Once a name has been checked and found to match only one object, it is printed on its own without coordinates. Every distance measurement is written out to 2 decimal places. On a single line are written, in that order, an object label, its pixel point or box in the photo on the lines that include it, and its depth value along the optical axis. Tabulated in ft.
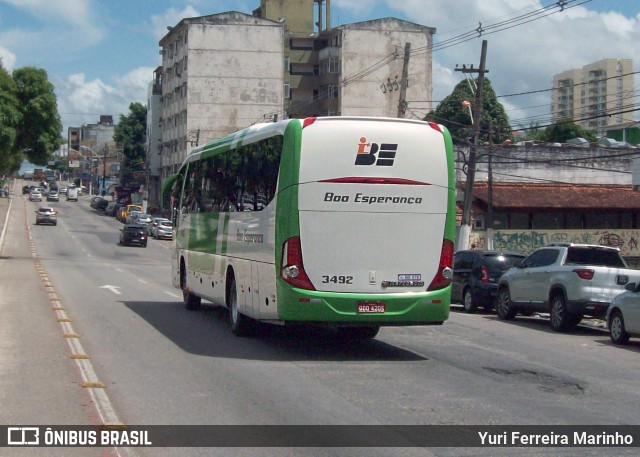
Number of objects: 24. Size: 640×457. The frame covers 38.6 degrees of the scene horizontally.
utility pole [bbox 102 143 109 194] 439.22
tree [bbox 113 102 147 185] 386.24
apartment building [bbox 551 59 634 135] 484.33
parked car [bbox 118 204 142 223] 283.34
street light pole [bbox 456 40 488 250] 114.62
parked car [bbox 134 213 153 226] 232.18
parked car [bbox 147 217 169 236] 233.94
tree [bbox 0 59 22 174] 125.08
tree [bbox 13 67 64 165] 132.05
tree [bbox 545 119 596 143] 277.64
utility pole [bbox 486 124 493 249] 141.31
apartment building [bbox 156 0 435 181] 260.01
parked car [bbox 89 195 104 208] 353.72
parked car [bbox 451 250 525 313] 79.20
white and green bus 42.83
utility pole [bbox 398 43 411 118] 109.81
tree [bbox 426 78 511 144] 229.66
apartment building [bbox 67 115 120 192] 518.37
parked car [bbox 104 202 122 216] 321.48
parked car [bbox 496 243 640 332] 61.00
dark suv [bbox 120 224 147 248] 193.06
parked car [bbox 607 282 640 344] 53.11
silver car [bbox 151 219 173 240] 225.56
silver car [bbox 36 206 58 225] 246.06
